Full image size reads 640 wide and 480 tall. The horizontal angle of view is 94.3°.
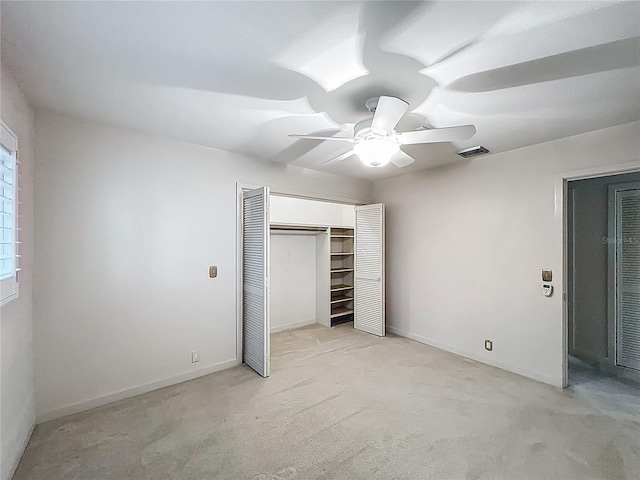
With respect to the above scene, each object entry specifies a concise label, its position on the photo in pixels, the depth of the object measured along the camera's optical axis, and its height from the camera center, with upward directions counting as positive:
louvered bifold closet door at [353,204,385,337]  4.44 -0.47
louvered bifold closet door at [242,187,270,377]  3.06 -0.43
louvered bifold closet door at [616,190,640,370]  3.17 -0.40
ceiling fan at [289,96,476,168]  1.80 +0.71
